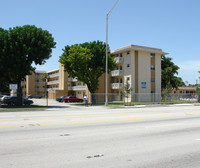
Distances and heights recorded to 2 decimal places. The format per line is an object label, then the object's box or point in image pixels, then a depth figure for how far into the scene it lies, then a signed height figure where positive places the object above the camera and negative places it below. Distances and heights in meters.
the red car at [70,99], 45.34 -1.57
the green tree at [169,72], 53.62 +4.99
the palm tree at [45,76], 82.66 +5.79
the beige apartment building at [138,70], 43.84 +4.43
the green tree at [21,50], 27.48 +5.42
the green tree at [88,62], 35.75 +4.93
